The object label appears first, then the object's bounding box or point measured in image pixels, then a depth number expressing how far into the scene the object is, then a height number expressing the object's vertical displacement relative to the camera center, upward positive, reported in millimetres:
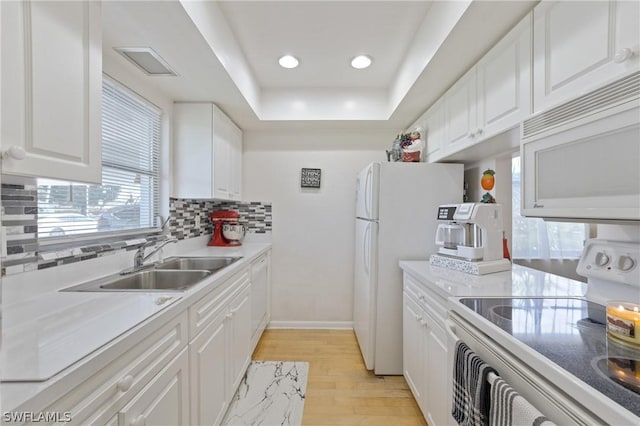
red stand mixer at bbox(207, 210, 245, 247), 2867 -182
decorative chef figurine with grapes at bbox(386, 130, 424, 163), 2385 +577
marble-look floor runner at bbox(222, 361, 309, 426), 1752 -1317
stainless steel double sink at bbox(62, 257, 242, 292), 1384 -385
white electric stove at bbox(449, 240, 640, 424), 614 -388
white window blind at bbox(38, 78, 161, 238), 1342 +155
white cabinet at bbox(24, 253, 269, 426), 726 -590
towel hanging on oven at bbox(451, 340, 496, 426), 891 -621
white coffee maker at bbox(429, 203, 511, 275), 1674 -171
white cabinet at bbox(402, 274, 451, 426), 1394 -826
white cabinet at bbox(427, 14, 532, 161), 1271 +658
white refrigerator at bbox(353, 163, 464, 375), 2184 -138
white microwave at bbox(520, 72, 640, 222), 790 +197
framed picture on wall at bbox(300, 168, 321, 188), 3148 +395
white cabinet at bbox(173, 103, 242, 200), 2322 +524
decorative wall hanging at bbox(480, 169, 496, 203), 1970 +244
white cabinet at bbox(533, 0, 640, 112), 848 +598
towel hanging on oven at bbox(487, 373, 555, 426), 694 -529
